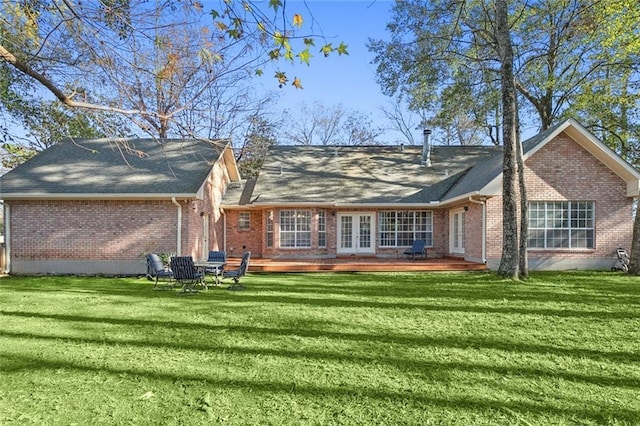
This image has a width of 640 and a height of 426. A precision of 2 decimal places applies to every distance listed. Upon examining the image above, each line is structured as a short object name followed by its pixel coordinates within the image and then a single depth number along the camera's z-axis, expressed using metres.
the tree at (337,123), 38.94
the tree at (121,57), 5.57
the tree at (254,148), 32.06
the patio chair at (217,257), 14.54
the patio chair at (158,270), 11.79
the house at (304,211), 15.04
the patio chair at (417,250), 18.14
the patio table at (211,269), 11.50
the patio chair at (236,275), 11.48
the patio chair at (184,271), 10.87
